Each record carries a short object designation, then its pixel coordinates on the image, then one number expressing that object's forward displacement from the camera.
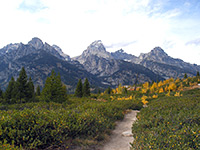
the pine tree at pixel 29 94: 25.61
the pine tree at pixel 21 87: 24.72
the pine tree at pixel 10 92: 26.32
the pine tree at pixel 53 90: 21.14
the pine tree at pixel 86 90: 37.25
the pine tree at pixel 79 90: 36.78
